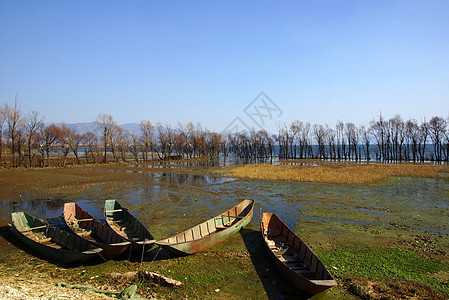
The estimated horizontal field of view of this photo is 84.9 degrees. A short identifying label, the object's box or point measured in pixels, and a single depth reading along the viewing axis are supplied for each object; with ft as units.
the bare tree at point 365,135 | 244.38
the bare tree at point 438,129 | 202.88
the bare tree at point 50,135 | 172.12
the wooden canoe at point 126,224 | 31.77
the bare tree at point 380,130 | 231.50
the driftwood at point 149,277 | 24.22
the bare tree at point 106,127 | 197.57
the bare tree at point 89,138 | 243.75
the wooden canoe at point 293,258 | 21.71
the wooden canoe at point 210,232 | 28.96
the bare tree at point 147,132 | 230.68
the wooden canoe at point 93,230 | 28.07
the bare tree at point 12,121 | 143.84
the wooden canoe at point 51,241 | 27.55
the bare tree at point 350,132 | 259.39
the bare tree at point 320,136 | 270.59
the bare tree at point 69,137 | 188.46
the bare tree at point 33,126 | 157.92
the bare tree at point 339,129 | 271.28
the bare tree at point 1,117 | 141.90
